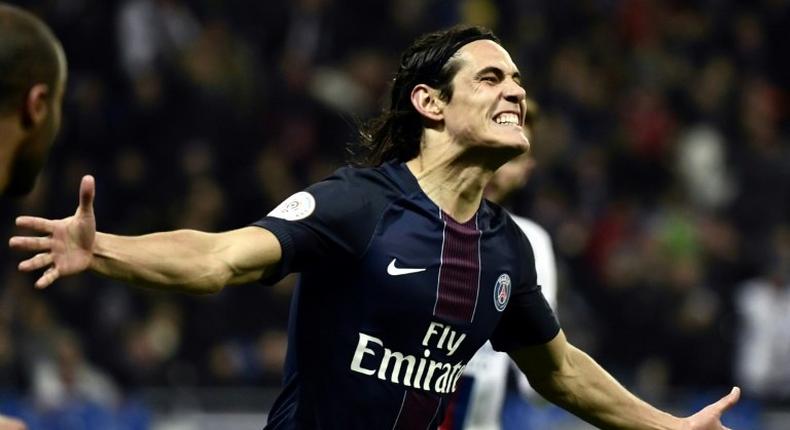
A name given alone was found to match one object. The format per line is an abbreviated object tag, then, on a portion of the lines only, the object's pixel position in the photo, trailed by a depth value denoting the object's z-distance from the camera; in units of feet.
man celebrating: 30.19
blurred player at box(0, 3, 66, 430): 22.38
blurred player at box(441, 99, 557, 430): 43.06
